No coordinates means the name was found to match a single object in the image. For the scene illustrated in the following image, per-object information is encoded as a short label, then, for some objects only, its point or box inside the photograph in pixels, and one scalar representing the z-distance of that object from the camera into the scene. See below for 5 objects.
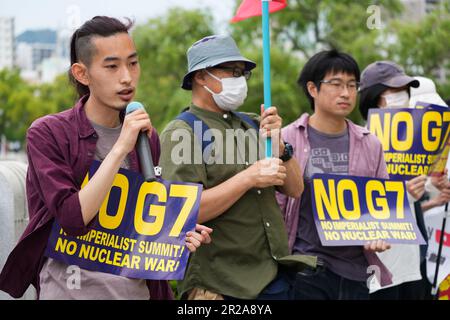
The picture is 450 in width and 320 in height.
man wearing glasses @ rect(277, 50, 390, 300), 5.43
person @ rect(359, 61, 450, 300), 6.19
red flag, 5.04
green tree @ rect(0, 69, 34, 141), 56.62
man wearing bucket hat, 4.63
